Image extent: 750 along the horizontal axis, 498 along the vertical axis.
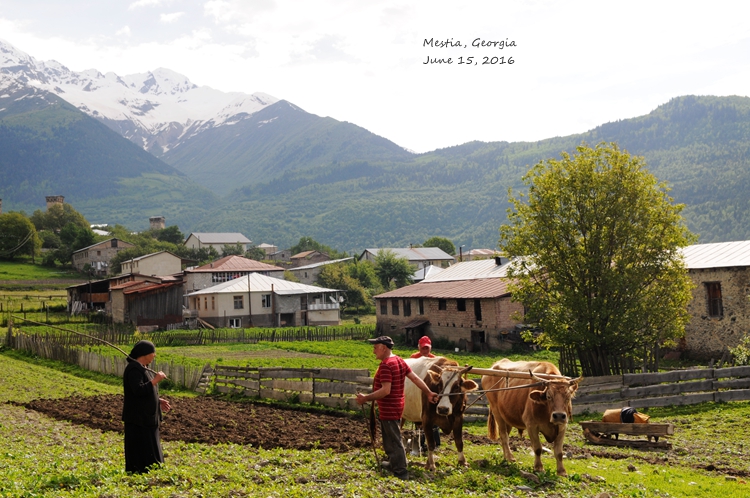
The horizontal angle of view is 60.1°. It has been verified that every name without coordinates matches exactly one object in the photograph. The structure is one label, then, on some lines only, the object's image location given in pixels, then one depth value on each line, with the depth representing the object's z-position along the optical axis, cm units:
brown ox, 1009
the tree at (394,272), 9625
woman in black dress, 912
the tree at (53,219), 14100
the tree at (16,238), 10888
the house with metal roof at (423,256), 12719
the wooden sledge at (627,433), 1306
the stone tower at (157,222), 19700
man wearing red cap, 1288
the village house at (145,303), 5984
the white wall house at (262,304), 6188
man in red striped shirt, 941
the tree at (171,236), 14925
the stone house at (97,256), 10806
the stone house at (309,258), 13025
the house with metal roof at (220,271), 7431
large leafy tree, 2244
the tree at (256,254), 14398
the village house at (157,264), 9088
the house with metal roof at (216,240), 15541
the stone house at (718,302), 2834
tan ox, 991
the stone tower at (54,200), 18655
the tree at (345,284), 8256
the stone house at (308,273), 9699
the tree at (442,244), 14641
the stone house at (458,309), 4203
